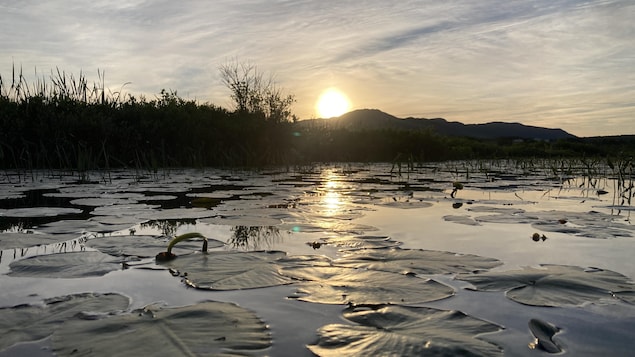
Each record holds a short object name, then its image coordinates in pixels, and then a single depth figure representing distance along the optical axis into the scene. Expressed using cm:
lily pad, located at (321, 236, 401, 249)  206
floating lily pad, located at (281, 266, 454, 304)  131
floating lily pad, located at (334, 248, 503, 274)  164
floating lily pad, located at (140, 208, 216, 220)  283
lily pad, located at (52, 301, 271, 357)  93
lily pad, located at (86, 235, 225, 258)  183
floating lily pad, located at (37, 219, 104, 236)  225
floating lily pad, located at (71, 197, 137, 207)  335
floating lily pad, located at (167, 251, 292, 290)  143
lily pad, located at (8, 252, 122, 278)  151
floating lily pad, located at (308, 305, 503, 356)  95
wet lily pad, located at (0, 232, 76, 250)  189
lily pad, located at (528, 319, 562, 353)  100
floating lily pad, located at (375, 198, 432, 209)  351
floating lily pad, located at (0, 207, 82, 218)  280
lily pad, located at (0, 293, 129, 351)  102
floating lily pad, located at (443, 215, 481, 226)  272
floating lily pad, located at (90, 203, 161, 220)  286
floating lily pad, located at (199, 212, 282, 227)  258
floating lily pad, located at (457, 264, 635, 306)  133
